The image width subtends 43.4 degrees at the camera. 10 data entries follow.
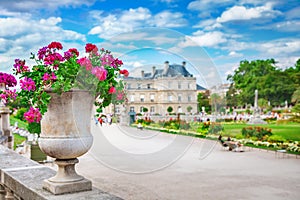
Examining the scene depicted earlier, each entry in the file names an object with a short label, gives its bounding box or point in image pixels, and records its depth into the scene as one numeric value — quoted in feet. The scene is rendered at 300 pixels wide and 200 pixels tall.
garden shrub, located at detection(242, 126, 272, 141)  58.95
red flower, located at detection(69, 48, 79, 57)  10.33
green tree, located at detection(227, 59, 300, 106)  181.78
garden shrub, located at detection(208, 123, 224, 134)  44.07
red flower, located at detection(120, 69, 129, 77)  10.81
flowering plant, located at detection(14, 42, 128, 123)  9.61
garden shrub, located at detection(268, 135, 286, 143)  54.29
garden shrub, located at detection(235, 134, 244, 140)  61.66
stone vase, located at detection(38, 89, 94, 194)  9.65
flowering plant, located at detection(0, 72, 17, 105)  16.20
